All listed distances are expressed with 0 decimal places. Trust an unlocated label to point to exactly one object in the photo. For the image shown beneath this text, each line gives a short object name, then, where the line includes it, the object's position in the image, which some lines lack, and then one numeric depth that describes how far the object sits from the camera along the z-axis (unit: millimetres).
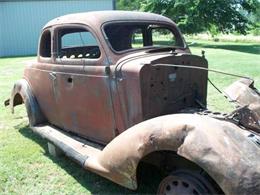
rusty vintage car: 2052
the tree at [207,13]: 17368
